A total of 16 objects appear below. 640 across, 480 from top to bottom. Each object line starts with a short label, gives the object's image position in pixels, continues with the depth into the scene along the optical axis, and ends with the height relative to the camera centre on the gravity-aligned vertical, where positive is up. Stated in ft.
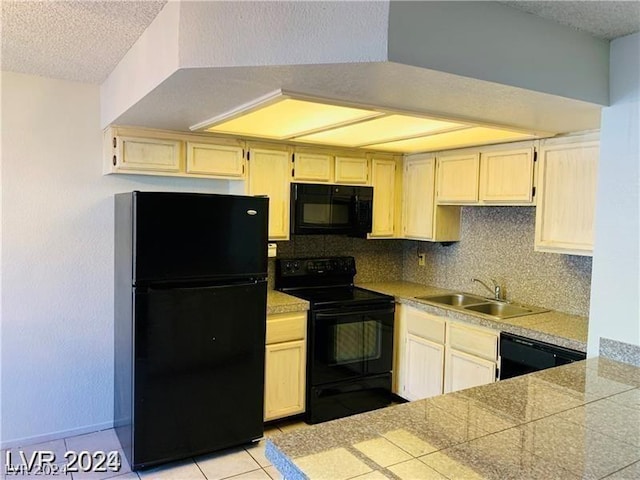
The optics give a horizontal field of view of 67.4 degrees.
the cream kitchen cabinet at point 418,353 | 10.97 -3.17
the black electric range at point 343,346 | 11.04 -3.02
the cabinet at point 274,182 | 11.09 +0.81
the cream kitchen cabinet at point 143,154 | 9.70 +1.24
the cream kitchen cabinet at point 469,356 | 9.67 -2.83
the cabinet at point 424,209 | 12.39 +0.33
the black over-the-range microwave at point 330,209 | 11.55 +0.23
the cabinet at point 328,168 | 11.65 +1.27
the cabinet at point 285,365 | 10.58 -3.32
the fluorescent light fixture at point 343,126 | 7.18 +1.71
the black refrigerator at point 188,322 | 8.70 -2.06
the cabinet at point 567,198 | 8.79 +0.50
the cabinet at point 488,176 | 9.98 +1.05
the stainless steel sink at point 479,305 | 10.75 -1.97
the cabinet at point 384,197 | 12.84 +0.61
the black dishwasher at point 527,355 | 8.29 -2.38
